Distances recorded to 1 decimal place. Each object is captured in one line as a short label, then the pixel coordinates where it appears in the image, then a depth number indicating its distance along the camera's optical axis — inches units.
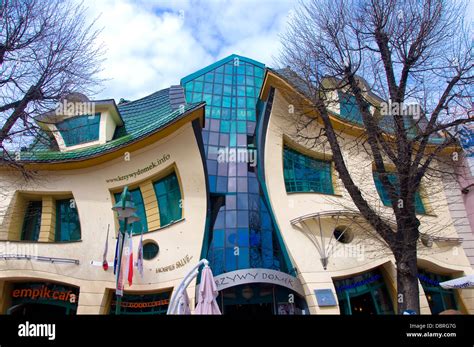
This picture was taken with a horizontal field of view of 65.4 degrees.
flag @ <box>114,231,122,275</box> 425.7
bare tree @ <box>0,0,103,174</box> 313.6
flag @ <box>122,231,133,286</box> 491.8
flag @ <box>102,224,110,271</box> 508.1
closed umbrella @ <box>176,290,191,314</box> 316.8
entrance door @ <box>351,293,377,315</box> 551.5
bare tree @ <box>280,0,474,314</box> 283.0
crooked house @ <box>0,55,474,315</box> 522.6
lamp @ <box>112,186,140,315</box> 373.1
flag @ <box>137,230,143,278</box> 501.0
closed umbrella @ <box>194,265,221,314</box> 346.9
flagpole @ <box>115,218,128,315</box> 385.4
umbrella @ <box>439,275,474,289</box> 471.1
